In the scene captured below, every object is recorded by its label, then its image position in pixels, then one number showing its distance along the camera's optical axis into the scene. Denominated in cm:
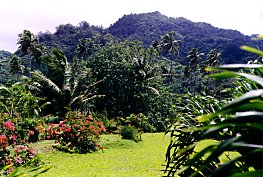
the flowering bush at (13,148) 836
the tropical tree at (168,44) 5199
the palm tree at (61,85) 1919
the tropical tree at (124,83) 2553
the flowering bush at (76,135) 1198
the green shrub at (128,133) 1578
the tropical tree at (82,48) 4846
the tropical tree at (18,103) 1414
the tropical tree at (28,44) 3981
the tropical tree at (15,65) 5188
